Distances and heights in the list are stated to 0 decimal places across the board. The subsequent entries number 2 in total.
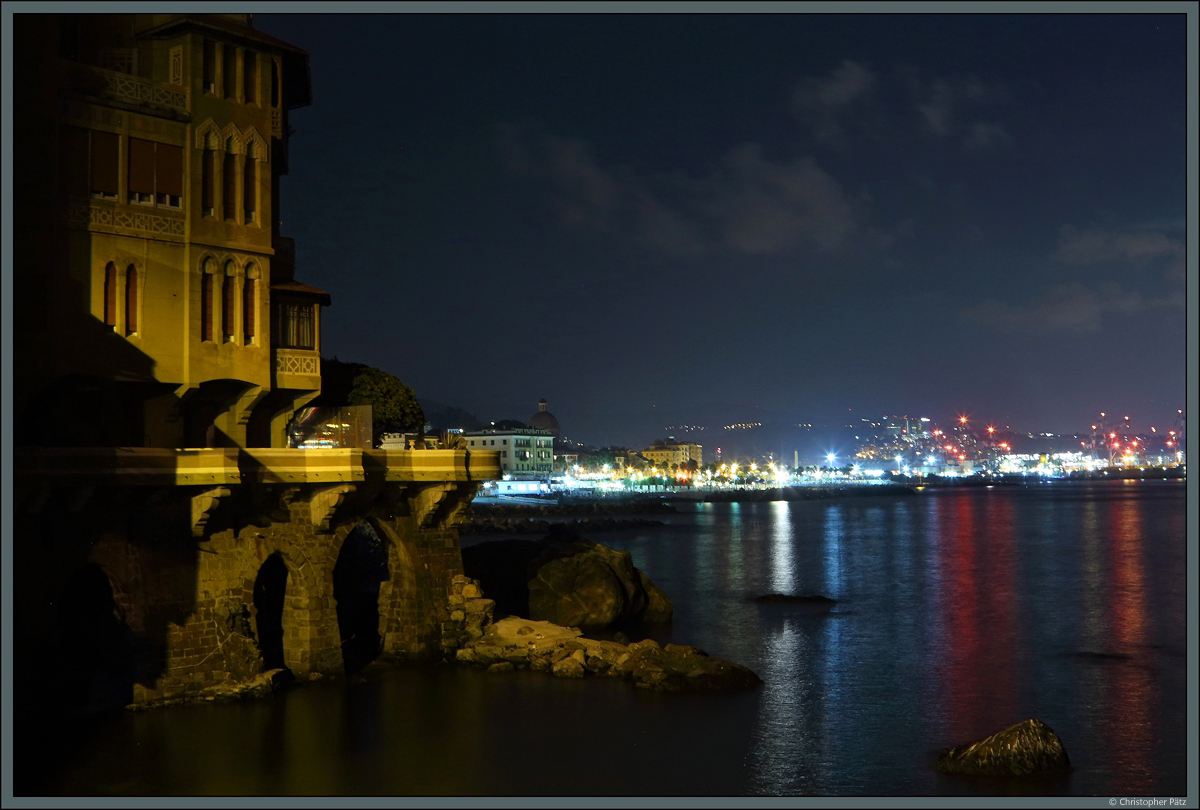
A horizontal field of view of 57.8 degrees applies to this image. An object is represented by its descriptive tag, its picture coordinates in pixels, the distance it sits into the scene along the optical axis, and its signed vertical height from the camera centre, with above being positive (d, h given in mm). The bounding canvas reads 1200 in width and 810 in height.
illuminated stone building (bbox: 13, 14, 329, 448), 24672 +5959
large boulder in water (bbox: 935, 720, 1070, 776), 23562 -6281
